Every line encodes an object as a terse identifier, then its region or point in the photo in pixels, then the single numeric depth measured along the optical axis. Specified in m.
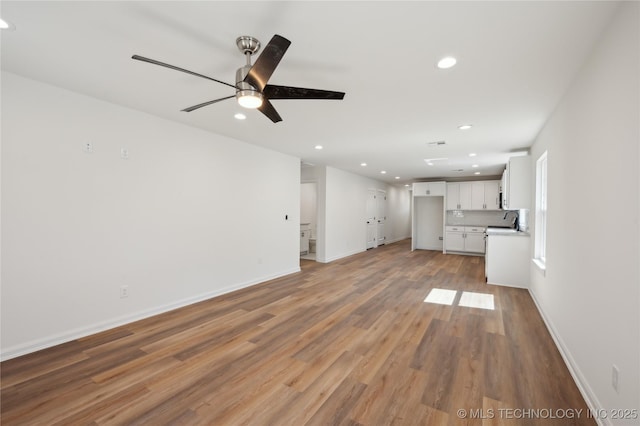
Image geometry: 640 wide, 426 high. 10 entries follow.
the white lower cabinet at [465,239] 8.45
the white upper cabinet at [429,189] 8.88
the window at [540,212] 3.84
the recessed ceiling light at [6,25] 1.74
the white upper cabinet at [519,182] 4.54
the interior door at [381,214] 10.07
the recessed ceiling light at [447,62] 2.06
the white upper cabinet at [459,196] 8.67
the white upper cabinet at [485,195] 8.29
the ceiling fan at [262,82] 1.59
